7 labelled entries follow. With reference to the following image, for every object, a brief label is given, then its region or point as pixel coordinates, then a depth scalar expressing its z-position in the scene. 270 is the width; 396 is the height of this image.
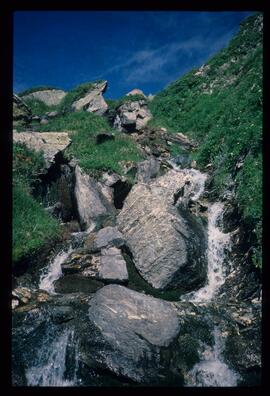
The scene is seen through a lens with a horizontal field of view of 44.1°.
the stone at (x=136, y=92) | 28.62
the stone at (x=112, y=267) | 9.72
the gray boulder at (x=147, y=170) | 16.11
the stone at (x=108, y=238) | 10.78
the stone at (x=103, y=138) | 18.35
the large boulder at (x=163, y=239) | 10.07
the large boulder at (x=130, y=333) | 7.33
